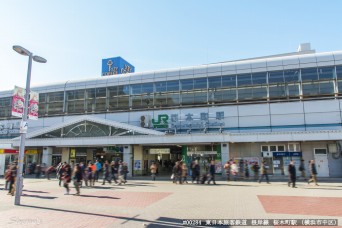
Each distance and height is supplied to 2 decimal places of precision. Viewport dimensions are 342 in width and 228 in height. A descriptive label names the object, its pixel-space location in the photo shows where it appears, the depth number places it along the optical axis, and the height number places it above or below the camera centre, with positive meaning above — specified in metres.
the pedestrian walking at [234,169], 20.86 -1.00
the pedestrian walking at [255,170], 21.16 -1.09
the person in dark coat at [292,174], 16.58 -1.10
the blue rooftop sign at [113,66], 47.79 +15.58
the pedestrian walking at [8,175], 14.88 -1.00
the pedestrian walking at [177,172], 19.89 -1.15
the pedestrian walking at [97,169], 20.55 -0.94
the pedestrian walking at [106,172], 19.72 -1.12
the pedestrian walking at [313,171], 17.44 -0.98
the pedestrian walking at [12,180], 14.36 -1.23
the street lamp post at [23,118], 11.34 +1.74
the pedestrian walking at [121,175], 19.55 -1.33
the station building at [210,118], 24.53 +3.80
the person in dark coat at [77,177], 14.18 -1.08
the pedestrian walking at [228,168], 20.84 -0.92
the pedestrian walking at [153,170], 22.09 -1.11
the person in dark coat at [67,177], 14.57 -1.09
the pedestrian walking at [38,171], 25.83 -1.34
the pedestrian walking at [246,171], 22.56 -1.28
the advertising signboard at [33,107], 12.62 +2.27
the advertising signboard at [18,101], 11.88 +2.39
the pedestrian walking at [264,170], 19.37 -1.01
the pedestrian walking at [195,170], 19.77 -1.01
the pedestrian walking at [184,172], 19.98 -1.15
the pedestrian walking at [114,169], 19.83 -0.91
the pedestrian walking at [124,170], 19.91 -1.00
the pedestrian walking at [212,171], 18.94 -1.03
